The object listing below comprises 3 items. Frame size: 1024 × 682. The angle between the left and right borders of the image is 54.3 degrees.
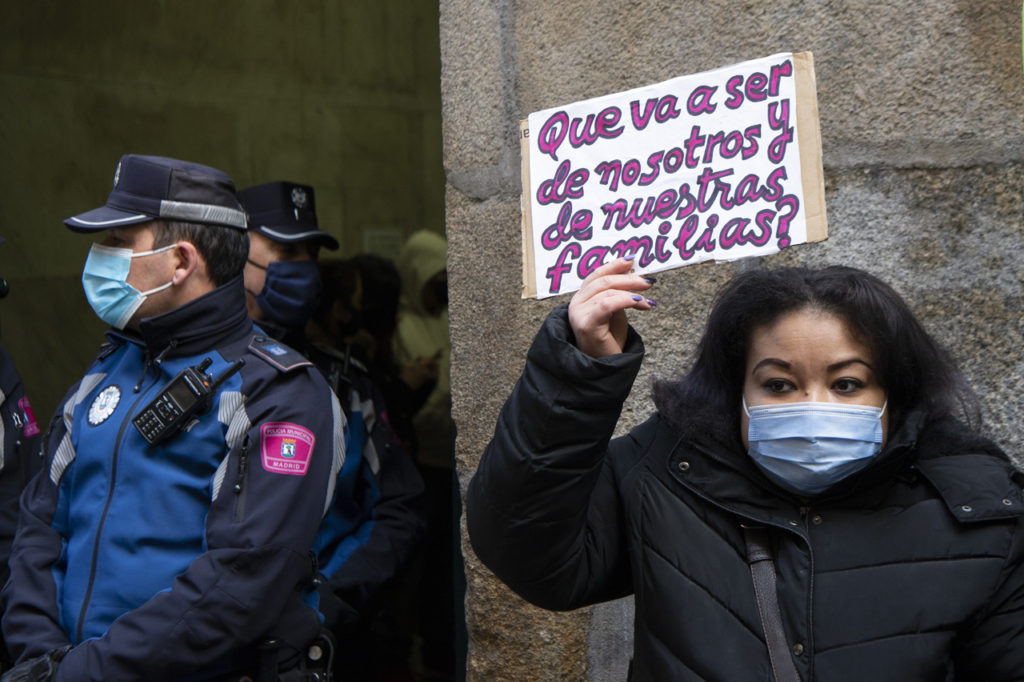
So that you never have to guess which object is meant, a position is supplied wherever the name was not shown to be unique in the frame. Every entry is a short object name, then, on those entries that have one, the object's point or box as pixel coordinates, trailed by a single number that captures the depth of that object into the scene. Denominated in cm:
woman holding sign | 142
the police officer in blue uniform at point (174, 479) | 189
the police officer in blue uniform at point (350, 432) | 284
